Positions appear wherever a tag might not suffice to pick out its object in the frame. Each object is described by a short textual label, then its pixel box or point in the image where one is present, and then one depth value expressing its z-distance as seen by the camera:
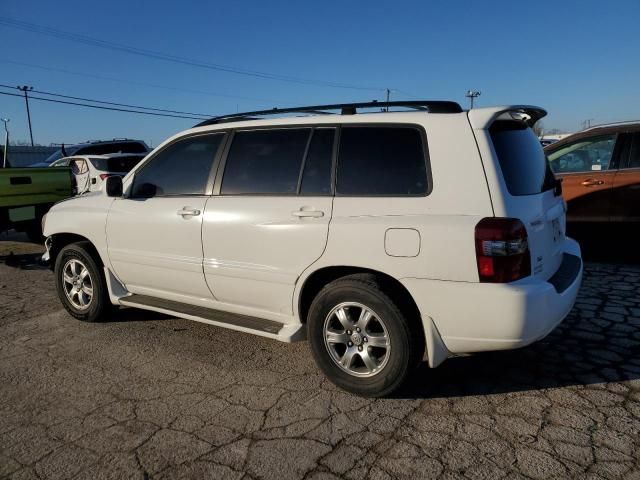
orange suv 6.22
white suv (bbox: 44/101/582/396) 2.79
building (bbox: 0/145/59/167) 37.66
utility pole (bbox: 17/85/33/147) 58.01
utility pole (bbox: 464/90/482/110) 57.82
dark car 17.34
